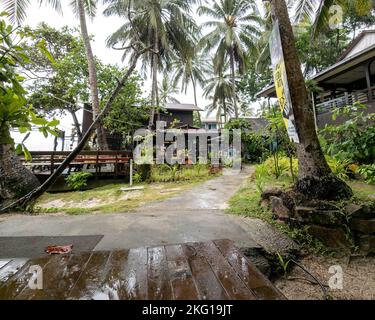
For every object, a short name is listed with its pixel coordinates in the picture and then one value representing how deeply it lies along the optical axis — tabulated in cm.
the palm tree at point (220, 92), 2255
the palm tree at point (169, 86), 2412
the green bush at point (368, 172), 438
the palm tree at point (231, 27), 1639
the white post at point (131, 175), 805
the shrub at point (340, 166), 470
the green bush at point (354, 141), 511
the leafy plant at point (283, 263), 274
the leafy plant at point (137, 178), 830
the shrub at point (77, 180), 772
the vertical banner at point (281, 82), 303
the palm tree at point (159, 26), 1215
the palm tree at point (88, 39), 999
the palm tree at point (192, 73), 2177
